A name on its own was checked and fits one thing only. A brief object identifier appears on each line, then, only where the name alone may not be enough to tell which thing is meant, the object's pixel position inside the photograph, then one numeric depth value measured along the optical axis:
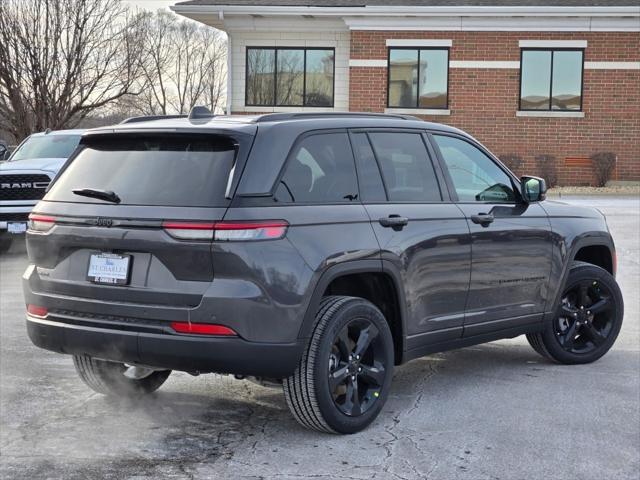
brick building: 26.52
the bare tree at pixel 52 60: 28.03
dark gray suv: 4.93
